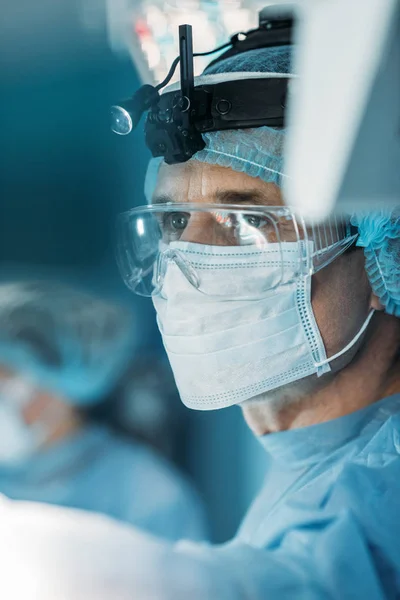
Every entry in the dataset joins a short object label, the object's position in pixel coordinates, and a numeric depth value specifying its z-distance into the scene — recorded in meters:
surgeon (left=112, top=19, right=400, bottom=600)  1.06
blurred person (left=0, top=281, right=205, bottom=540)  1.22
